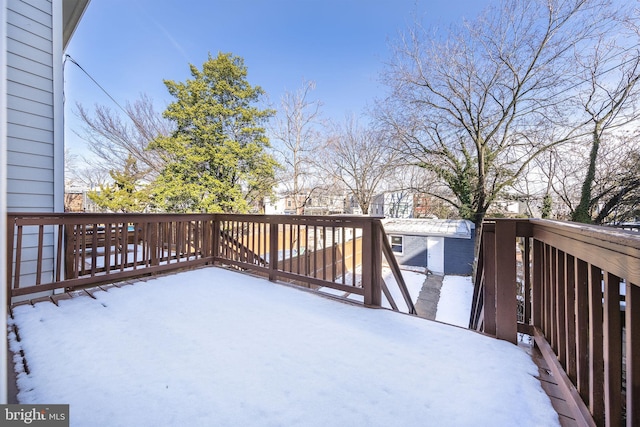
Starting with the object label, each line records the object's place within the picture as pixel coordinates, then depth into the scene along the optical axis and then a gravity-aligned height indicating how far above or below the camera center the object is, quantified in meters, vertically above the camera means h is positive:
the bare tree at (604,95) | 7.38 +3.61
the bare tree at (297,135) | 13.05 +4.03
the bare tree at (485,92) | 7.90 +4.23
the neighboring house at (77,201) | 13.12 +0.69
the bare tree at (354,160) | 13.93 +2.97
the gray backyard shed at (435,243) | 11.84 -1.26
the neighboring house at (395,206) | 17.83 +0.69
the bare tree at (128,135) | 11.80 +3.53
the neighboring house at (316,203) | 14.57 +0.79
